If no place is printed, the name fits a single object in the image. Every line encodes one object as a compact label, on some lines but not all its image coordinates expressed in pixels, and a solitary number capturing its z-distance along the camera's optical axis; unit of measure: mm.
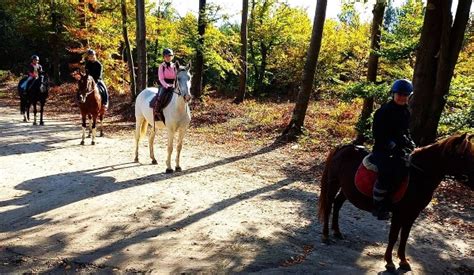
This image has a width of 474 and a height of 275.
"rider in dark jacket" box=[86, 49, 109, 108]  13672
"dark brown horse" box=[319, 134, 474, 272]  4906
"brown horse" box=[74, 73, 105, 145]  12516
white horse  9312
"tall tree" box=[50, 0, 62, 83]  30695
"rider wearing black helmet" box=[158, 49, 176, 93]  10156
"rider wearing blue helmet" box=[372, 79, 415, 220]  5117
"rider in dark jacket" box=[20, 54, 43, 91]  16891
